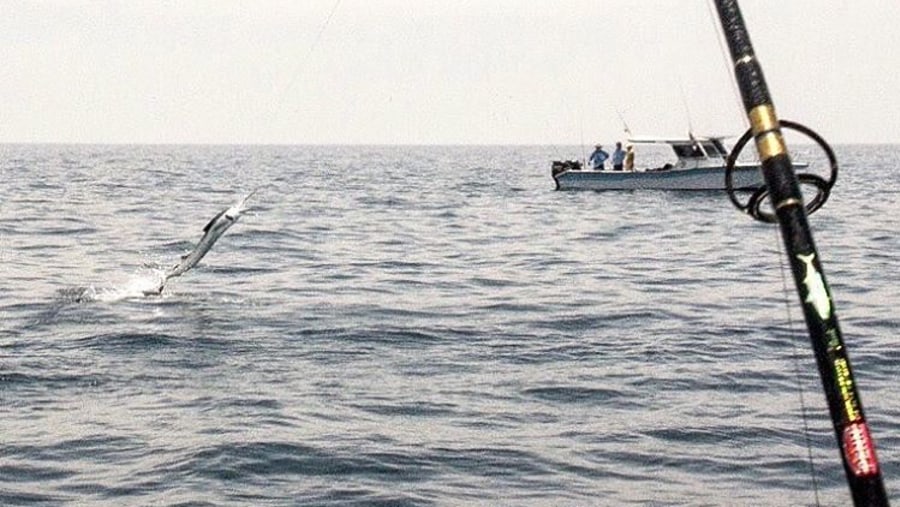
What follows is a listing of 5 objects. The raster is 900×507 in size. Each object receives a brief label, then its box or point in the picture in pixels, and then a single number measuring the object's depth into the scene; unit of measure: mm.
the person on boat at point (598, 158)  54125
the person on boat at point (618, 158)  53500
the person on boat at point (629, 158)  52969
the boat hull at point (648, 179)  49031
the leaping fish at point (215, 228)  18453
